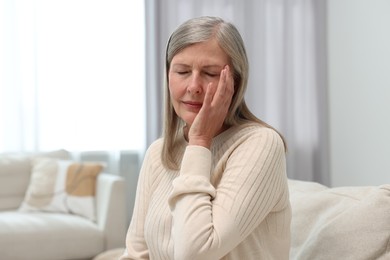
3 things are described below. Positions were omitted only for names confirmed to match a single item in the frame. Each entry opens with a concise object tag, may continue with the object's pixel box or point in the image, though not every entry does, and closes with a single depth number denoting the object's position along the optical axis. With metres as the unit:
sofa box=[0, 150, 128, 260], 3.23
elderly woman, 1.06
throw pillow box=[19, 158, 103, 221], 3.59
